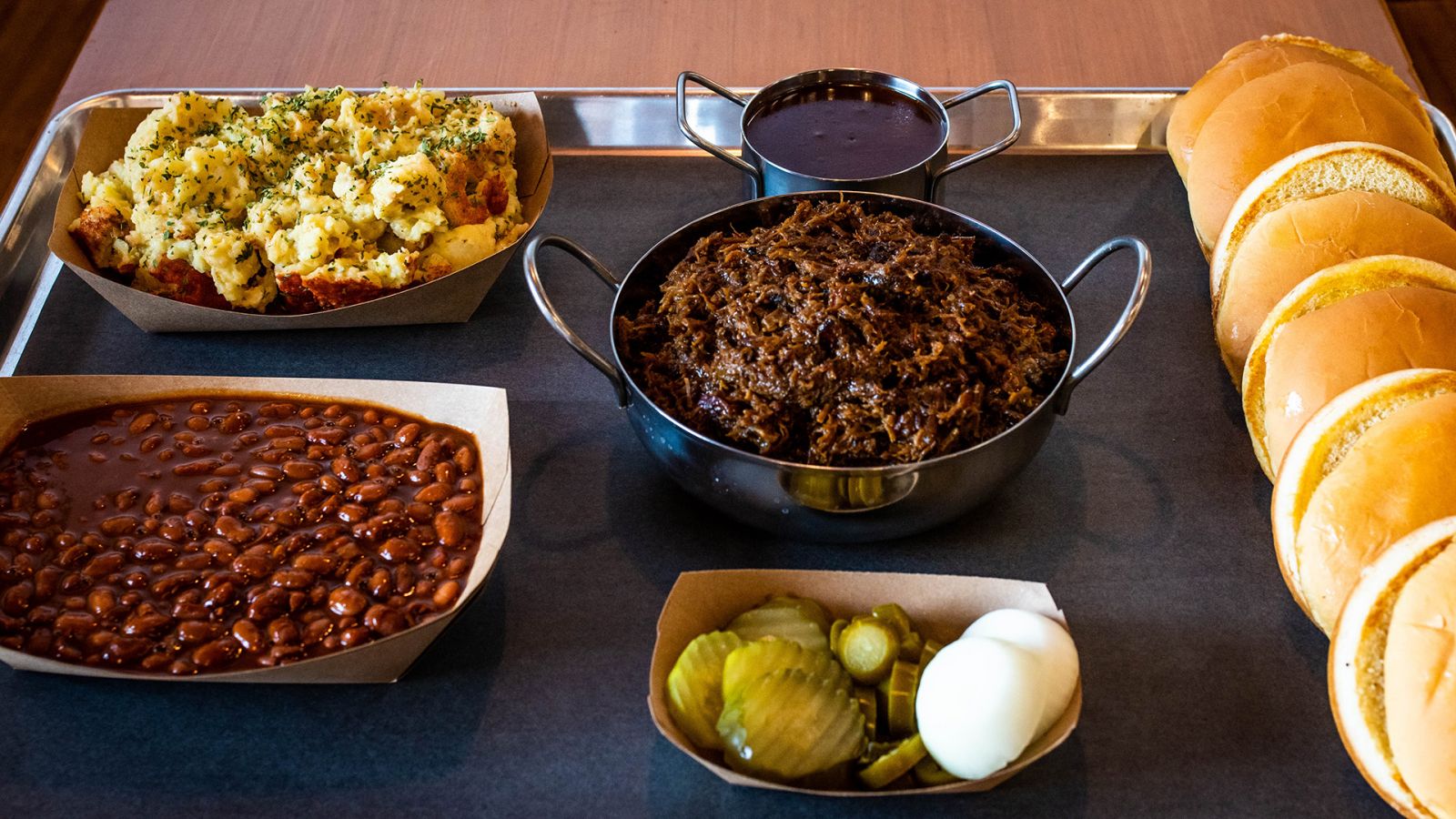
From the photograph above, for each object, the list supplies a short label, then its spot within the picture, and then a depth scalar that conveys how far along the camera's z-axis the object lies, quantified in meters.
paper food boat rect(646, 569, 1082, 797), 1.14
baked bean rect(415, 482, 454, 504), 1.19
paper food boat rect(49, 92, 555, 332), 1.27
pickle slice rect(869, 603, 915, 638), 1.14
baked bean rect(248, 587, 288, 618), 1.14
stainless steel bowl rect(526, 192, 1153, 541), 1.15
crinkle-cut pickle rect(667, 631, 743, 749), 1.11
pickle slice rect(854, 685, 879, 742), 1.12
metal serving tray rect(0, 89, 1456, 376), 1.41
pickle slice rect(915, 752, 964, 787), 1.10
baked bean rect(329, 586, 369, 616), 1.14
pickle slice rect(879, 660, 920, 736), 1.12
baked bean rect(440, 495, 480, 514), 1.18
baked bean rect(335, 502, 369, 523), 1.18
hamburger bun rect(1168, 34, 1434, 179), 1.35
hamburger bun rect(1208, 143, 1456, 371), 1.23
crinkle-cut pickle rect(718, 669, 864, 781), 1.09
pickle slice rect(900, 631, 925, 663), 1.13
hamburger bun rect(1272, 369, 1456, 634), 1.13
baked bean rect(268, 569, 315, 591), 1.15
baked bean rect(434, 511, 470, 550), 1.17
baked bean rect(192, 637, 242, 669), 1.13
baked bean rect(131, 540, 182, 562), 1.16
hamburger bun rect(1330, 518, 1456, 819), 1.08
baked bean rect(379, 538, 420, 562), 1.16
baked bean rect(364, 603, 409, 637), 1.14
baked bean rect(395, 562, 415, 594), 1.15
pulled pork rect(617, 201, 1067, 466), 1.16
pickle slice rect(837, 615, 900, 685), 1.12
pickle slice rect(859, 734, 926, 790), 1.10
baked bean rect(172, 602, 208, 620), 1.14
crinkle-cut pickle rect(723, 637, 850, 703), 1.10
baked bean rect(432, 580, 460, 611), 1.14
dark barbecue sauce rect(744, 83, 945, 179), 1.30
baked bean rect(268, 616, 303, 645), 1.13
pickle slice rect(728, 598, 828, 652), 1.13
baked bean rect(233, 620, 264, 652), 1.13
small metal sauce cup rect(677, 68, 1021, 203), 1.28
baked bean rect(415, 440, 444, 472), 1.20
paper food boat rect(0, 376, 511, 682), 1.19
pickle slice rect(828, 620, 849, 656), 1.14
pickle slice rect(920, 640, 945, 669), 1.13
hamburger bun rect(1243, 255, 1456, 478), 1.18
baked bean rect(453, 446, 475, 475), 1.20
